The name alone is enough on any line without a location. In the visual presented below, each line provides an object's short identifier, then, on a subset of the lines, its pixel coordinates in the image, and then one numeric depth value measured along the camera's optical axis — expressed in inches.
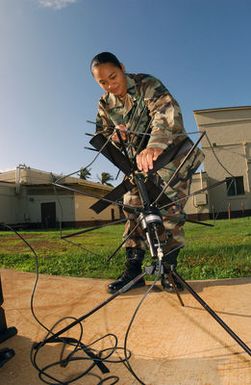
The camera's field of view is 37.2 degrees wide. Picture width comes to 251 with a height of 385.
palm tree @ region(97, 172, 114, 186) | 2086.6
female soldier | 91.4
